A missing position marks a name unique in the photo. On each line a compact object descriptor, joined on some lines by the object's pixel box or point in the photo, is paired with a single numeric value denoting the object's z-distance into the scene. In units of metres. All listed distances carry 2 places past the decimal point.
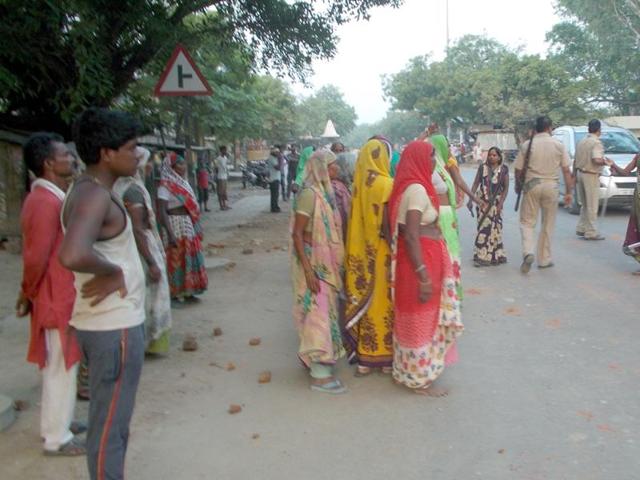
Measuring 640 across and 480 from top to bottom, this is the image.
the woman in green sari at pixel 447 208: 4.89
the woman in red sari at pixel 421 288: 4.21
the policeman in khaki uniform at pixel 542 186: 8.05
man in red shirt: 3.40
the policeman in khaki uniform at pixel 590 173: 9.84
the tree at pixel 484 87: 38.83
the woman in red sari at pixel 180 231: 6.24
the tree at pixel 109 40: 7.46
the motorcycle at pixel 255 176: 26.72
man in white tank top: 2.49
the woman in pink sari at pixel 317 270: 4.36
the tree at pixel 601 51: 36.31
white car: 12.46
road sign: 7.00
